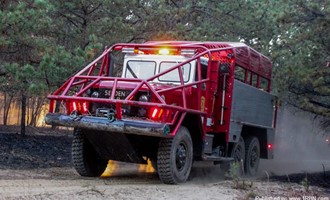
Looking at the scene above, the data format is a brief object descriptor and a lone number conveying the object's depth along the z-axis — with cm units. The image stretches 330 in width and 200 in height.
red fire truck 921
